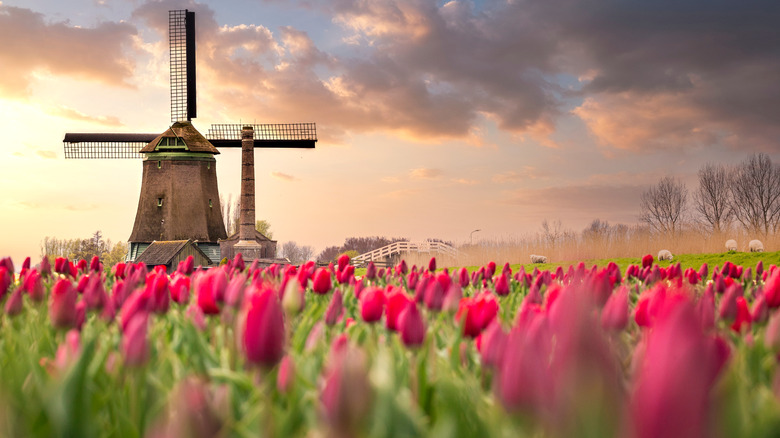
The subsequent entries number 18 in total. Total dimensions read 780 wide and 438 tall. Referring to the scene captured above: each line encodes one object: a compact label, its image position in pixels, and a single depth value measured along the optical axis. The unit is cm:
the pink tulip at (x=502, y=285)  391
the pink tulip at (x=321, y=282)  339
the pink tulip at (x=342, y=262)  474
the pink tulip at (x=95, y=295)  272
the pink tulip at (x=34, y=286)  336
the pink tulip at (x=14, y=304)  290
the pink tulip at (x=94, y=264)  577
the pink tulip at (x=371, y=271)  501
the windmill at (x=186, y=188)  3378
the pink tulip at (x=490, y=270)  564
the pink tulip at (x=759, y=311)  269
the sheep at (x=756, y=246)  1997
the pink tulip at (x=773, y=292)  295
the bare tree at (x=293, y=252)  7106
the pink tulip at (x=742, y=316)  263
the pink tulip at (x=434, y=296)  280
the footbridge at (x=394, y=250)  3978
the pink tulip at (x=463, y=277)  450
